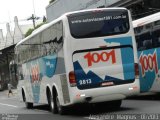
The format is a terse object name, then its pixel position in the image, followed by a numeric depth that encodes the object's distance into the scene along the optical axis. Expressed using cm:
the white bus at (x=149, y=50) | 2081
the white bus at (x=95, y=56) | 1767
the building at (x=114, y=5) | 4156
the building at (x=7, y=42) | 8085
